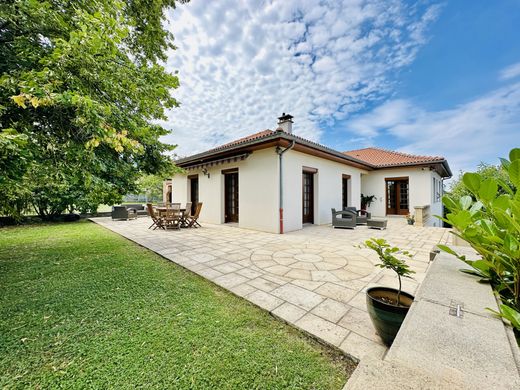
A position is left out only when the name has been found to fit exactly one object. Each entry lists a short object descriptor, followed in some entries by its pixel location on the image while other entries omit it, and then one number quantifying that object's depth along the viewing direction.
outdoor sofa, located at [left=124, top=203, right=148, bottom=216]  14.29
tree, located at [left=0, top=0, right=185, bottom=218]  2.69
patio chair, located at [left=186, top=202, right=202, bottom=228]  8.88
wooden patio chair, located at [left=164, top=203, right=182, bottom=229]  8.31
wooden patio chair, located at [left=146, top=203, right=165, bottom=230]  8.59
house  7.89
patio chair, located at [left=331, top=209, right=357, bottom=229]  8.53
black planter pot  1.78
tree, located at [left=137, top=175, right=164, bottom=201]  22.08
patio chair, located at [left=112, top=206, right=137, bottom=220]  11.82
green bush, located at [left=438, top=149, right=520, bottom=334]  1.18
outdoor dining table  8.36
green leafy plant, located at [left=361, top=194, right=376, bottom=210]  13.87
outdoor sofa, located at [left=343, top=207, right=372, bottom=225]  9.49
